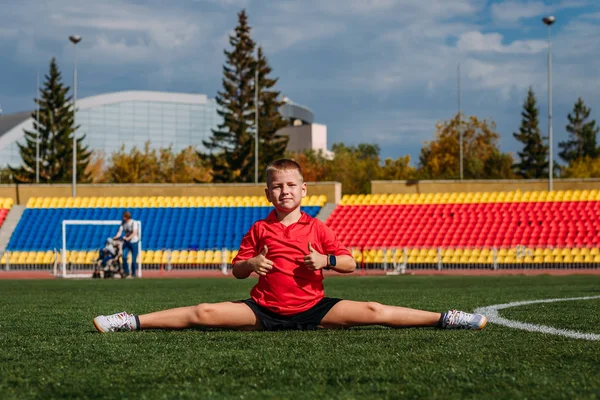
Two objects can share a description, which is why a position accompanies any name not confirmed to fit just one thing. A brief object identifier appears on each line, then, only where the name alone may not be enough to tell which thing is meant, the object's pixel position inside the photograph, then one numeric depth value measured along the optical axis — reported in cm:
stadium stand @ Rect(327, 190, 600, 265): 3002
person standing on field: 2356
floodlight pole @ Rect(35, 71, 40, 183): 6356
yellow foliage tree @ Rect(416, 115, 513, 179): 7706
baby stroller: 2520
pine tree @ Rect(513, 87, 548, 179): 8055
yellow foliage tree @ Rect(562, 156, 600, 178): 7988
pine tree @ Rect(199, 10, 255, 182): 6481
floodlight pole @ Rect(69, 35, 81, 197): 4249
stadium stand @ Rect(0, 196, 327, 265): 3319
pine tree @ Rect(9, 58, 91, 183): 6856
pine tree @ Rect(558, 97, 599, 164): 10438
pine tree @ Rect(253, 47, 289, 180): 6606
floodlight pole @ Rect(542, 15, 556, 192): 3881
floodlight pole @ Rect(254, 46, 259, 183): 5300
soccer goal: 2850
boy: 601
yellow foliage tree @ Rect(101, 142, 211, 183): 7944
